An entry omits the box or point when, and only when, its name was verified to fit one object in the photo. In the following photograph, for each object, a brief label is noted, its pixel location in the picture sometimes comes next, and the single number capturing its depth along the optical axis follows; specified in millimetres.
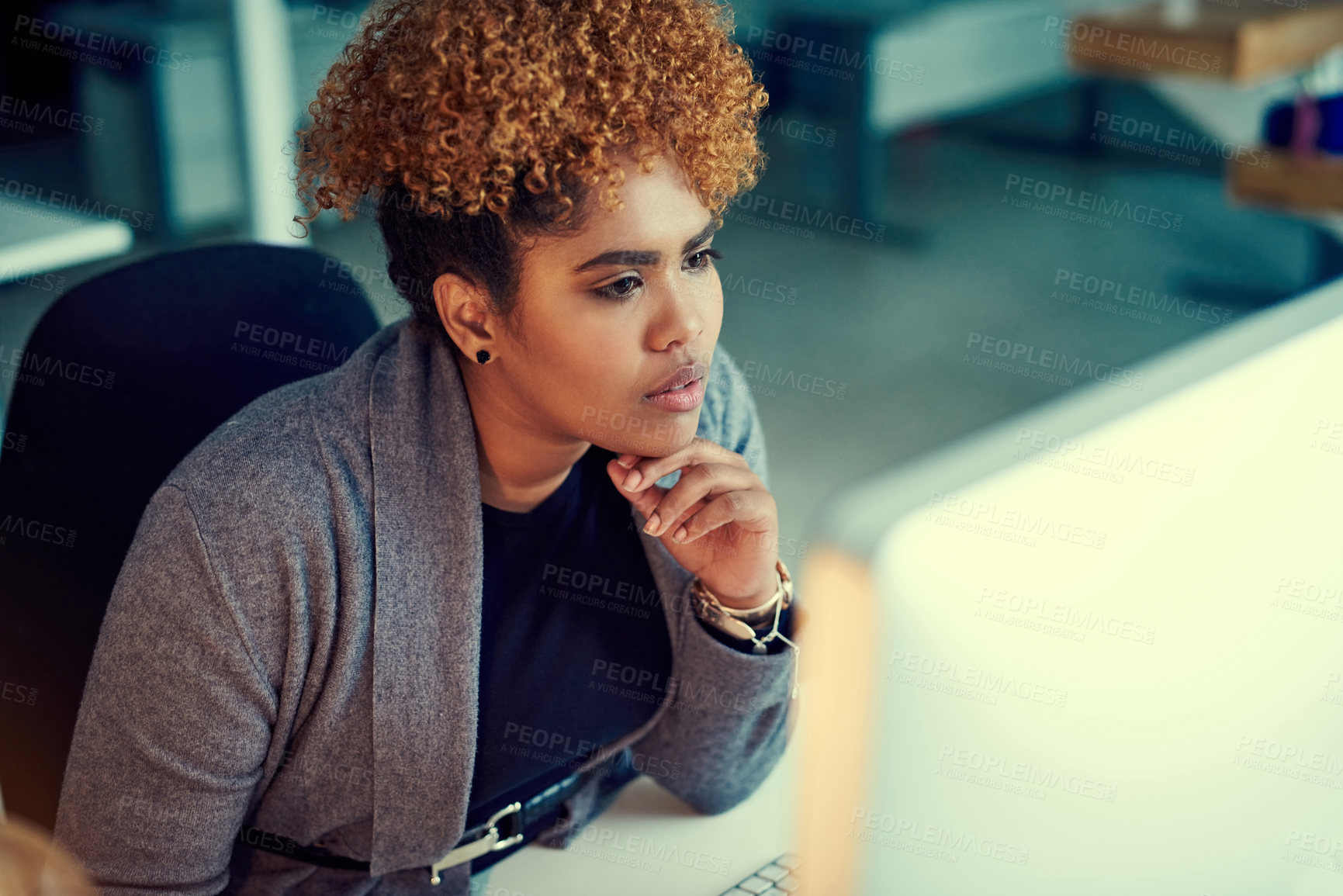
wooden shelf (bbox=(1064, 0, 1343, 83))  3697
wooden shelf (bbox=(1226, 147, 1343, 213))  3150
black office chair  1154
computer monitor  407
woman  955
